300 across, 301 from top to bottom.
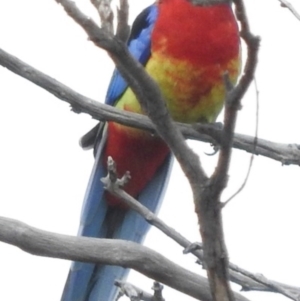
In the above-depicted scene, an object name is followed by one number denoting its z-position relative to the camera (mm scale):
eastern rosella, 6887
